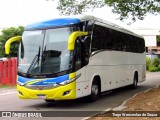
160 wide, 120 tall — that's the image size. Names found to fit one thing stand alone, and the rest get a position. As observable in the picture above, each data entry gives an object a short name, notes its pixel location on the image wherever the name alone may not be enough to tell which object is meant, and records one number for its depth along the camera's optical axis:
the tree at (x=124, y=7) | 17.17
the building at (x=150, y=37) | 86.73
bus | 12.23
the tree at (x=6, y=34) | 58.06
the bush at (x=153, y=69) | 53.66
